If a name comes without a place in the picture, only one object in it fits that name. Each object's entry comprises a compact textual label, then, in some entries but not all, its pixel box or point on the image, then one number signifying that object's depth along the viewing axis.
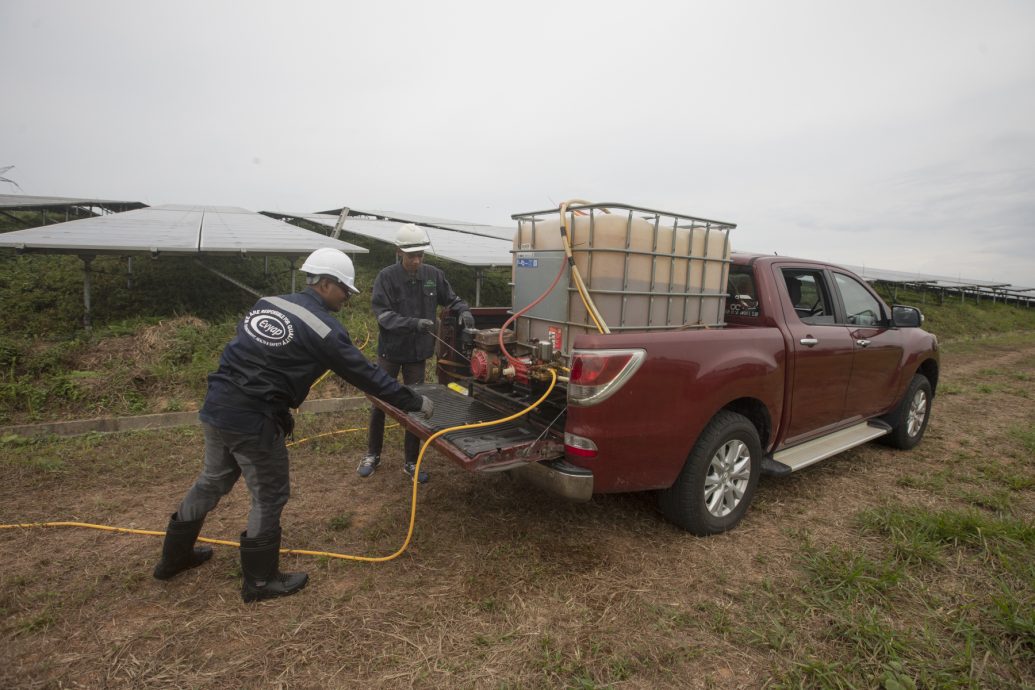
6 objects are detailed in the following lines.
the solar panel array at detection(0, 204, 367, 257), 5.85
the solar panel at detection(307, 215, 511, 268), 8.30
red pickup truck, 2.65
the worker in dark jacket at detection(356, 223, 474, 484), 3.91
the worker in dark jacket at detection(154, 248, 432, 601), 2.48
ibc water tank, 3.04
